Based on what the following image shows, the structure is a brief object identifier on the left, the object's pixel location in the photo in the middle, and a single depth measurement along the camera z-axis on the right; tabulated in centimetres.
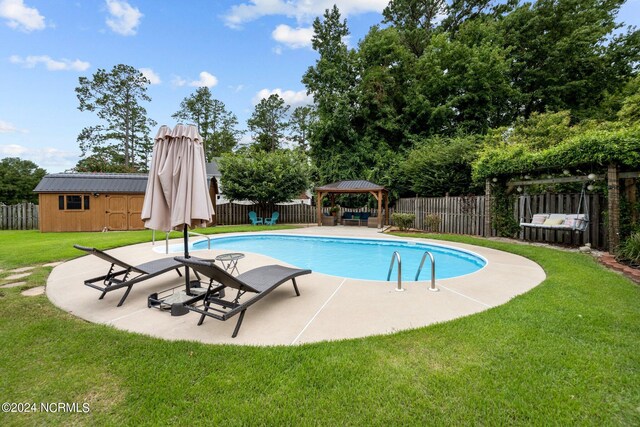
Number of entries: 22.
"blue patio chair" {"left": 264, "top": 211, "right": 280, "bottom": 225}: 1892
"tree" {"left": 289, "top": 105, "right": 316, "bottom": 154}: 3903
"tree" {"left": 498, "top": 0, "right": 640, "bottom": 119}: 1812
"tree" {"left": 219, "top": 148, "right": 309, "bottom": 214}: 1747
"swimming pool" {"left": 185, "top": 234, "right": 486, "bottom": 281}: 738
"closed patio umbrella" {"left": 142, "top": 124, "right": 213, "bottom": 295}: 368
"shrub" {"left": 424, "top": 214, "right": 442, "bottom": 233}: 1305
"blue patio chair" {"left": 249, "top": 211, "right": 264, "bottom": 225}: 1858
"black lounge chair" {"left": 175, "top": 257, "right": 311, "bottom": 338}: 308
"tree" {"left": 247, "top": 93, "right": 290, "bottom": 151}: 3866
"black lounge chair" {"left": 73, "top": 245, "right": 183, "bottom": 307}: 392
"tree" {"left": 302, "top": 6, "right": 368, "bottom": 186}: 2178
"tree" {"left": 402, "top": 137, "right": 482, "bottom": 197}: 1359
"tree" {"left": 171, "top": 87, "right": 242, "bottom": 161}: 3603
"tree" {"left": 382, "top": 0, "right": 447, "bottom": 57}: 2406
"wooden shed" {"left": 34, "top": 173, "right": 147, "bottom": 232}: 1520
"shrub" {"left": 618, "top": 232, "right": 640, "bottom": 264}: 573
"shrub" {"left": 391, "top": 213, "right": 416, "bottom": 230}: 1313
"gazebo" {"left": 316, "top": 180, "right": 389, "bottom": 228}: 1596
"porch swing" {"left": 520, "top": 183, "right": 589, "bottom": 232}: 763
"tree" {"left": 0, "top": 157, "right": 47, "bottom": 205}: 2410
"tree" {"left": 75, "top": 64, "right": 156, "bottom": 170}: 2784
